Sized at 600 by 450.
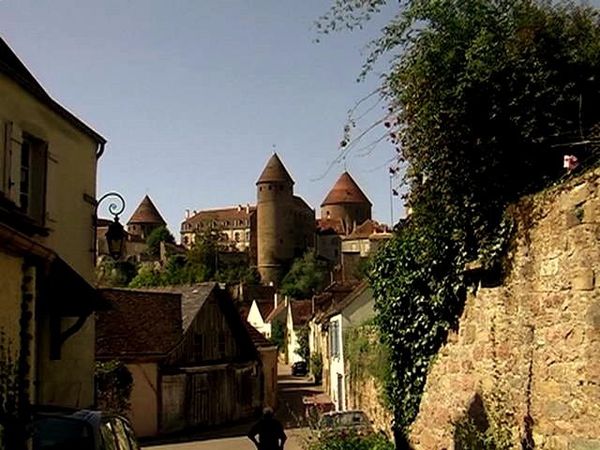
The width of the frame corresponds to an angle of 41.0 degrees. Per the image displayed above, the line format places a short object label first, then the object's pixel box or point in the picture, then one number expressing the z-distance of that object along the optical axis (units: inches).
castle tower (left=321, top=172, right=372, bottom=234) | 5511.8
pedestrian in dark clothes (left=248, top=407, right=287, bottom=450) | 539.2
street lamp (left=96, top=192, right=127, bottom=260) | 562.9
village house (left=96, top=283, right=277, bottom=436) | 1199.6
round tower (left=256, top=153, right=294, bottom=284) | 4948.3
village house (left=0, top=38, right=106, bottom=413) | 478.6
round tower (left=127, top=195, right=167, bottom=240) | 5797.2
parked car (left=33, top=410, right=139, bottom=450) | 260.8
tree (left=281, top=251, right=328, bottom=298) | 4266.7
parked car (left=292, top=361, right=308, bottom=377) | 2529.5
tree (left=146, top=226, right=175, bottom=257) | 5315.9
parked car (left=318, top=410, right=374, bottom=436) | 665.4
